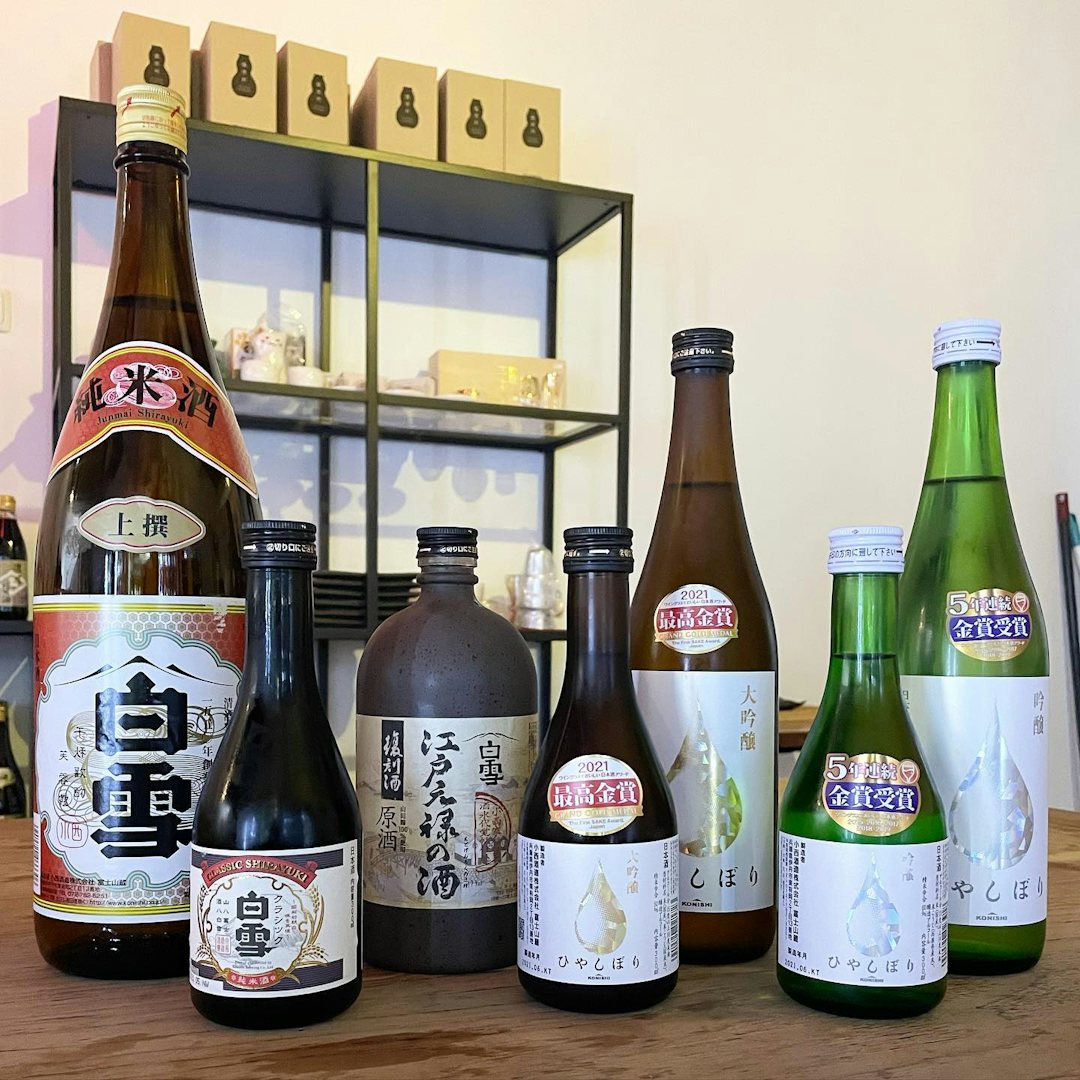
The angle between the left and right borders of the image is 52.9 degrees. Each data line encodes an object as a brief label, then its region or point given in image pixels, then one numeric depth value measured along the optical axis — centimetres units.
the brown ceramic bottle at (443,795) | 49
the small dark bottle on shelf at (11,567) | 176
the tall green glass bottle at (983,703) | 51
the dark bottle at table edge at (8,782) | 177
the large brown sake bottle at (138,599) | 50
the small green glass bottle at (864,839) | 43
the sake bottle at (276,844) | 41
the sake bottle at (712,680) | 52
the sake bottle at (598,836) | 43
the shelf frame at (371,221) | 174
